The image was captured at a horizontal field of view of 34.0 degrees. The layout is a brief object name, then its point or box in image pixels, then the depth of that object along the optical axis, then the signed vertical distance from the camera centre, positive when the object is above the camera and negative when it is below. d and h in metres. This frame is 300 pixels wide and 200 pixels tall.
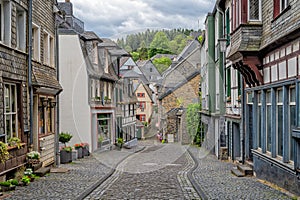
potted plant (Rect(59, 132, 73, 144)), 24.62 -1.65
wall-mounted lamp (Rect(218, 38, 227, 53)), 20.30 +2.50
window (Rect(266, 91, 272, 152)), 13.64 -0.49
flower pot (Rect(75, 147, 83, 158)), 24.89 -2.42
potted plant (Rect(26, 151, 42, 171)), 14.97 -1.65
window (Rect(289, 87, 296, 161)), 11.33 -0.24
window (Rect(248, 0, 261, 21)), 14.94 +2.90
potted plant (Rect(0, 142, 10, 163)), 11.77 -1.14
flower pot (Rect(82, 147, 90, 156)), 26.03 -2.52
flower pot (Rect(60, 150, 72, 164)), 21.62 -2.28
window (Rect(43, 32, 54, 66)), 18.36 +2.15
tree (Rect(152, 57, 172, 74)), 102.75 +8.73
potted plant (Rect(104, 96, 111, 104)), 32.80 +0.36
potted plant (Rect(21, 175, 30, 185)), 13.09 -2.01
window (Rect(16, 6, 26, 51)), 14.91 +2.33
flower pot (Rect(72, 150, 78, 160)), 23.45 -2.41
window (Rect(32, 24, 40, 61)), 16.68 +2.15
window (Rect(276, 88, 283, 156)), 12.45 -0.48
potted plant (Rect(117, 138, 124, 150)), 36.66 -2.87
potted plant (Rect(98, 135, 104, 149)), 30.98 -2.24
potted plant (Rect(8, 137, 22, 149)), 13.39 -1.01
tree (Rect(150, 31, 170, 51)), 111.31 +15.00
